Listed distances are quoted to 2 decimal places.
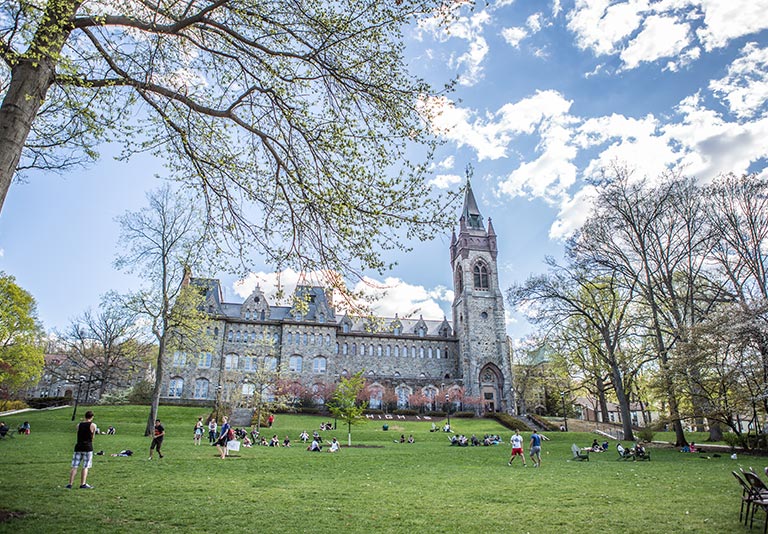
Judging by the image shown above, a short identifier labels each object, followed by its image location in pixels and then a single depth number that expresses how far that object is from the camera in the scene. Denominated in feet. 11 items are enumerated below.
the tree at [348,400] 89.76
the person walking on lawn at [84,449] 31.68
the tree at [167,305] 89.81
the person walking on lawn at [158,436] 52.11
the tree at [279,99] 26.35
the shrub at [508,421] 134.82
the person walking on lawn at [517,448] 59.26
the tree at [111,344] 156.15
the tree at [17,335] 113.19
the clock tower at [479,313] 176.86
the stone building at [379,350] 164.45
